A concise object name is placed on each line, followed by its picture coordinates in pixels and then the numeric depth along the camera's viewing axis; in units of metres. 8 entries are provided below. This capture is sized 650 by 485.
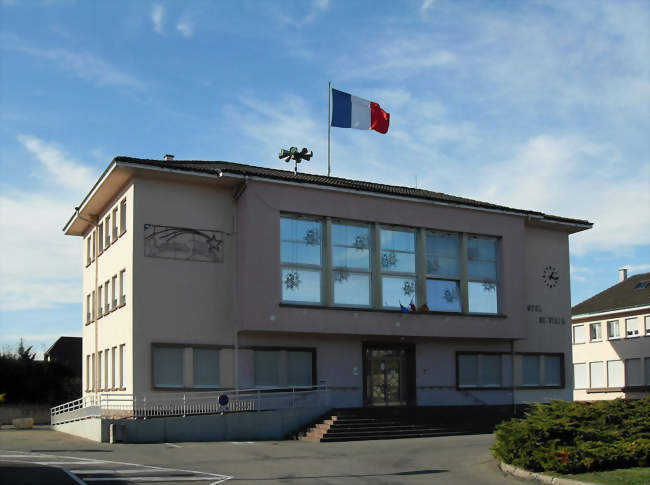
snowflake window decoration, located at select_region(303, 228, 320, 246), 29.48
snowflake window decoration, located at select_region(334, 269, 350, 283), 29.85
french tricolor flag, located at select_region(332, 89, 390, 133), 34.44
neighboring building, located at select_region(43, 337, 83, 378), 55.03
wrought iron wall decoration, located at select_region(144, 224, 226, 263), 28.03
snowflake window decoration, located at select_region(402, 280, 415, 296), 31.25
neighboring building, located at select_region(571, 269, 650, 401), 48.06
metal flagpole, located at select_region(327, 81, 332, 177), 34.72
